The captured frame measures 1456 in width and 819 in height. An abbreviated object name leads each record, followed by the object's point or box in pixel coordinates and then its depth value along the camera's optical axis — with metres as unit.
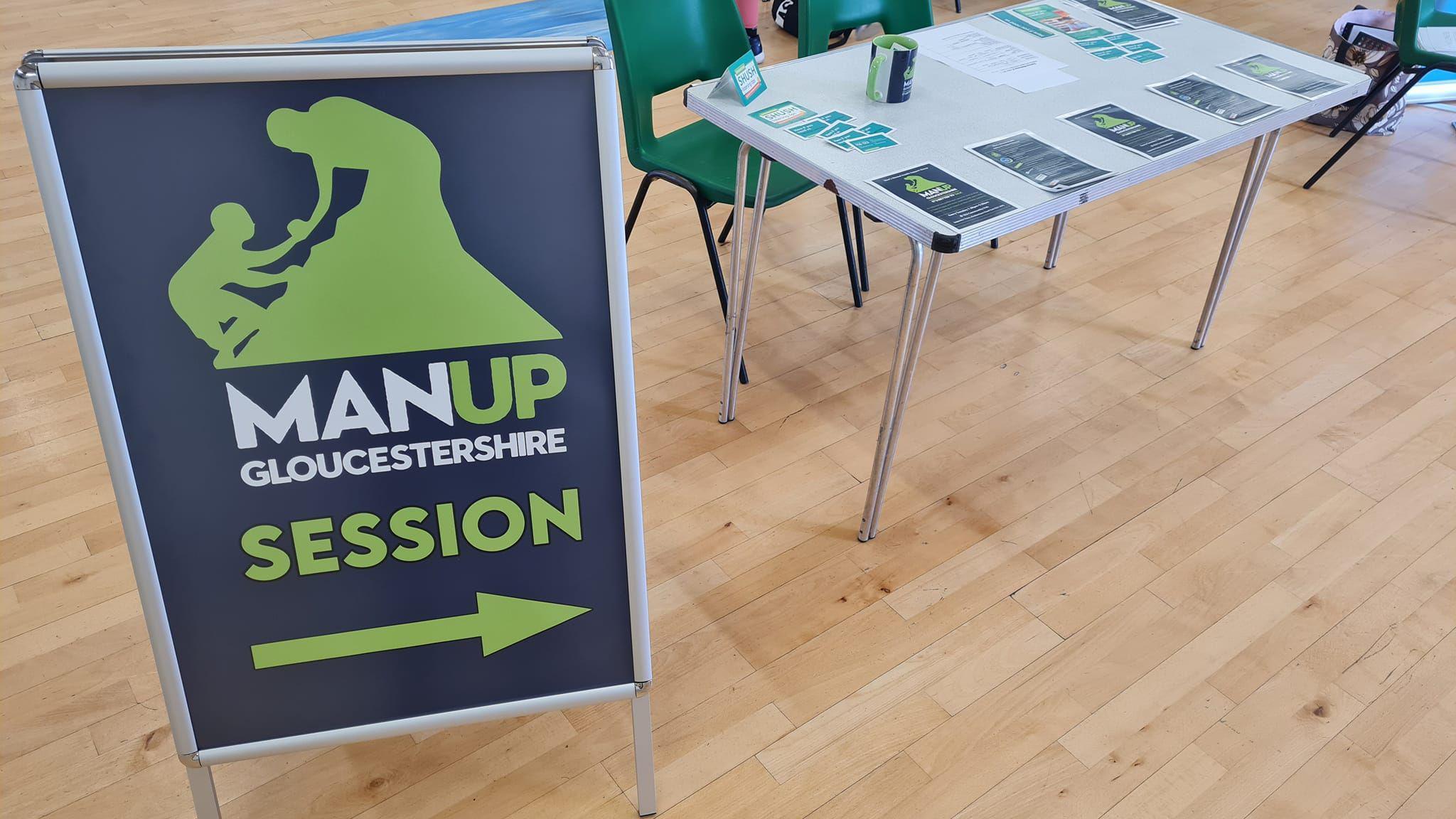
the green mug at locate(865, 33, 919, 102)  2.25
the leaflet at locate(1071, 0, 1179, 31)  2.79
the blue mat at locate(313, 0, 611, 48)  4.59
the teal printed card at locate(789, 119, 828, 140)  2.14
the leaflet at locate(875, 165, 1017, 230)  1.87
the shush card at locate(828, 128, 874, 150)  2.11
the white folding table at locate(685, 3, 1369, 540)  1.96
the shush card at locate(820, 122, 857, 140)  2.14
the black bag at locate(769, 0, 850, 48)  4.63
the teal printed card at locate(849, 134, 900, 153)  2.11
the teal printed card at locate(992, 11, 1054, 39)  2.72
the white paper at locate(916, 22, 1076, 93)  2.46
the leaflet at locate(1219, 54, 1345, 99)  2.42
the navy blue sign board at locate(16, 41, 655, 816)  1.13
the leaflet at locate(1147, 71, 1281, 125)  2.29
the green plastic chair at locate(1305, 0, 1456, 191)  3.49
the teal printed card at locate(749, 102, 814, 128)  2.18
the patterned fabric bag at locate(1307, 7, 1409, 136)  3.83
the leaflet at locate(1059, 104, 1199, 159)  2.13
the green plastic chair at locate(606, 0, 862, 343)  2.51
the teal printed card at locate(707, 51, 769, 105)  2.21
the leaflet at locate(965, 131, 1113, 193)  2.01
